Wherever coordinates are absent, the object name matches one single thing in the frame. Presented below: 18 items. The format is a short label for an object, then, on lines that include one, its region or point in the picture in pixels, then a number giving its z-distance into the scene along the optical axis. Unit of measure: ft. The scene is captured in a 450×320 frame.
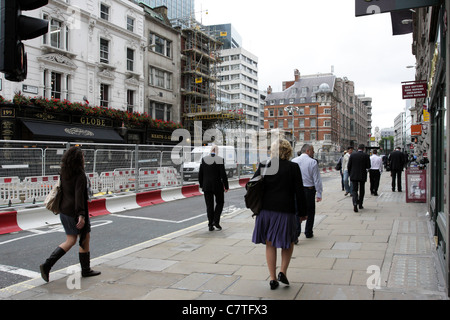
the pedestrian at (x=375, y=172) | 47.03
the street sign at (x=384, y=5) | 16.51
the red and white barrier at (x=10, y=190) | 29.27
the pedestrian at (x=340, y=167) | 54.24
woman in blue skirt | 14.39
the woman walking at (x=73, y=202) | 16.06
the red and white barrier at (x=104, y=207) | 28.35
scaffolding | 119.96
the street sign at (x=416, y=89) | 38.96
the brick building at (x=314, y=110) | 291.79
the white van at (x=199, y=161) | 54.90
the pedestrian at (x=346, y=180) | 47.08
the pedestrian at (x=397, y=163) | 48.03
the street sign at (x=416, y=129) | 70.94
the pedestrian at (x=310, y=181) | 23.67
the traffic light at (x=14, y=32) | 11.35
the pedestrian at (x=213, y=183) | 27.61
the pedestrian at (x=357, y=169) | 33.83
